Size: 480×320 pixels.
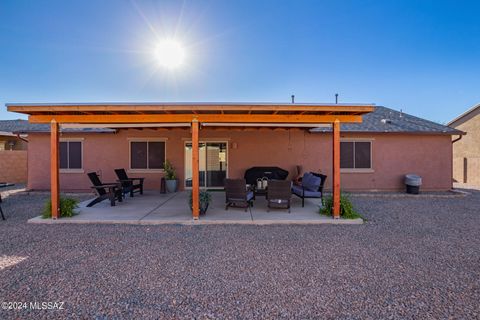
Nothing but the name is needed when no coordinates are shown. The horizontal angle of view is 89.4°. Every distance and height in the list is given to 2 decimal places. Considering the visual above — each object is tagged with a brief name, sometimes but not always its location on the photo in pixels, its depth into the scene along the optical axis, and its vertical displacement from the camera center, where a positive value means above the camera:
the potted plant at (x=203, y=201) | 6.07 -1.10
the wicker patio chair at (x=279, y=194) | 6.17 -0.92
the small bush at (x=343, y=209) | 5.82 -1.24
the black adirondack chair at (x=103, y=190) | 6.98 -1.00
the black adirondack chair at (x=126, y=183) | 7.99 -0.91
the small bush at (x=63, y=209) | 5.84 -1.26
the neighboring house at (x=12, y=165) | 13.09 -0.45
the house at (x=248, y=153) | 9.98 +0.22
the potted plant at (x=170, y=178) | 9.70 -0.82
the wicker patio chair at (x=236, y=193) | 6.24 -0.92
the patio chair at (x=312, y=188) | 7.08 -0.91
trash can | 9.39 -0.94
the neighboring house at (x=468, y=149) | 13.56 +0.66
